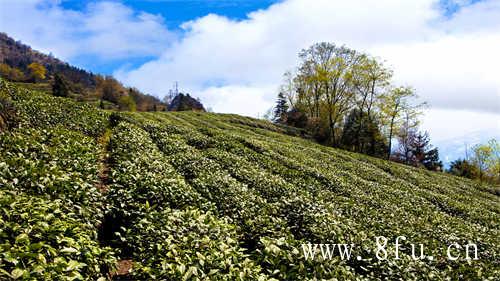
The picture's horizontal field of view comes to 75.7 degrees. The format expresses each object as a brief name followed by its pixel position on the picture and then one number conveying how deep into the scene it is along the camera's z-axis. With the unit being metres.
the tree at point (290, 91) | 84.91
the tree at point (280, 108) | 100.12
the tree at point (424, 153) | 76.00
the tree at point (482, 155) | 69.62
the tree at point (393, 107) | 59.81
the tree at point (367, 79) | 58.25
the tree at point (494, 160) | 69.12
